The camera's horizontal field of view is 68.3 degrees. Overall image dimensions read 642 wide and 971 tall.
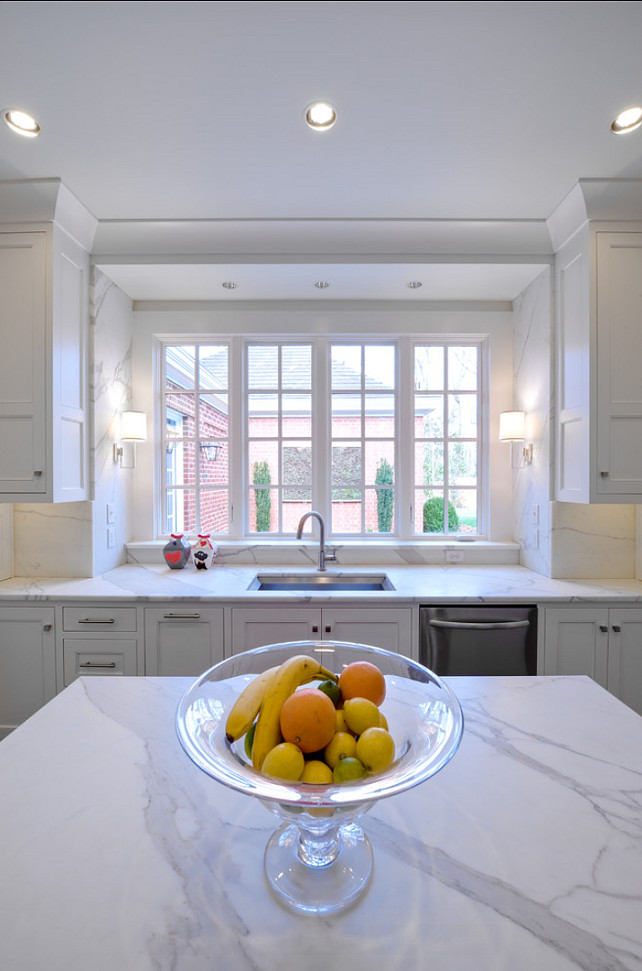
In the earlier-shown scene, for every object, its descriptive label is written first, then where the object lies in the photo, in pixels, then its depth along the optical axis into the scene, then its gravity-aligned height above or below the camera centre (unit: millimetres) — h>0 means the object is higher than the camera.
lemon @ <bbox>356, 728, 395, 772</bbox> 565 -318
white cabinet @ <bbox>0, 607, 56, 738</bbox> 2230 -809
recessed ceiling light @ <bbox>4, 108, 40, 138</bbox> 1701 +1336
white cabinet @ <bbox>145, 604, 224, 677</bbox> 2221 -726
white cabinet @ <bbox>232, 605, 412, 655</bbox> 2213 -650
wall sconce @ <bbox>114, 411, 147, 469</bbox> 2805 +333
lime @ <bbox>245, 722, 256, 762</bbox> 637 -344
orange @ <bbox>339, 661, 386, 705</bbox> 656 -276
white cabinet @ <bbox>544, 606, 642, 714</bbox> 2203 -749
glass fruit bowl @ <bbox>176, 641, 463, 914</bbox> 537 -353
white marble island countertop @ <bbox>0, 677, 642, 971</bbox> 530 -515
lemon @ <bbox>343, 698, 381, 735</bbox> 598 -292
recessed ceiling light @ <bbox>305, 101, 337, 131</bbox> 1650 +1322
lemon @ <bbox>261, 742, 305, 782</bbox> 555 -327
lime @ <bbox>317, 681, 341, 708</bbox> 646 -281
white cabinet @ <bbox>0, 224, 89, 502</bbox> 2203 +562
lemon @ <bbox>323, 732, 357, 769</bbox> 572 -320
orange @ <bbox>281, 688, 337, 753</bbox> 568 -286
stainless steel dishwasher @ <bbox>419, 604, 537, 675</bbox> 2201 -705
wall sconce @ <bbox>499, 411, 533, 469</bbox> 2781 +335
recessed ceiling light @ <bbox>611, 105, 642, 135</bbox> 1685 +1337
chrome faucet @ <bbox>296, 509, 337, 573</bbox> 2598 -359
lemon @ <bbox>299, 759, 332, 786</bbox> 555 -340
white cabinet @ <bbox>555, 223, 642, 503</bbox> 2203 +560
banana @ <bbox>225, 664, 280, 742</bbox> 647 -311
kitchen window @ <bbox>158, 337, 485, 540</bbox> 3123 +356
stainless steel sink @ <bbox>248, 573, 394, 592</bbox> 2658 -540
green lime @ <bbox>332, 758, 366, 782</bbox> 552 -333
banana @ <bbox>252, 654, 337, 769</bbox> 597 -279
